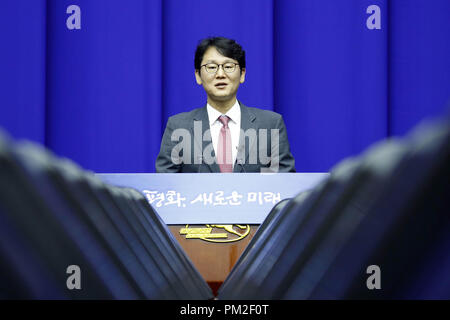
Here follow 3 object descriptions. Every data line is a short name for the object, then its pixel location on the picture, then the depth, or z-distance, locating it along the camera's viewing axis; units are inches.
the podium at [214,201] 238.3
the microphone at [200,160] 300.9
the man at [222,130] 303.3
